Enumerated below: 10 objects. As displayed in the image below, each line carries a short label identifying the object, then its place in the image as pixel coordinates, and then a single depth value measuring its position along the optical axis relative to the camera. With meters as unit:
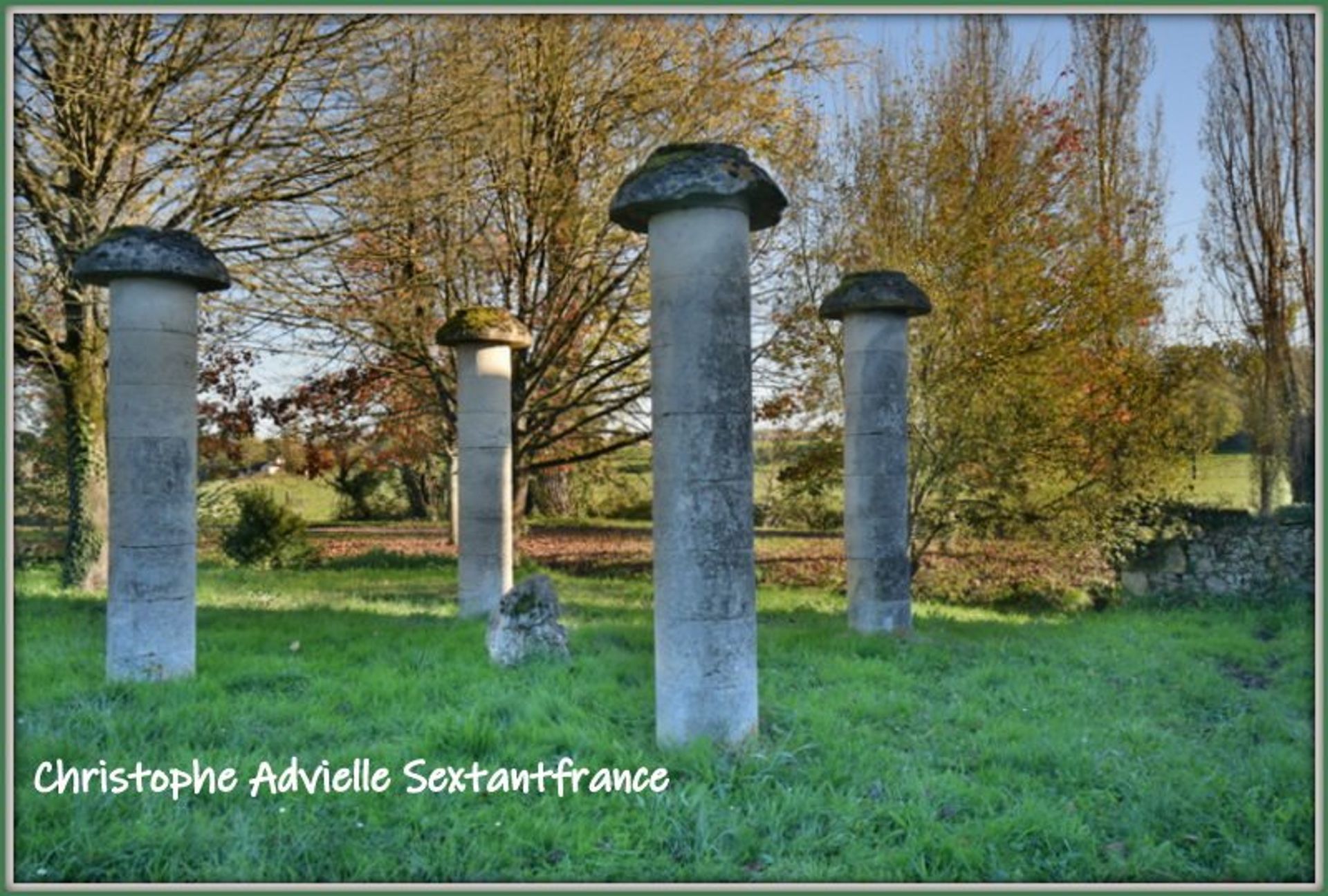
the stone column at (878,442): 8.93
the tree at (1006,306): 11.77
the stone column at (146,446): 6.64
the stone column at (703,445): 5.29
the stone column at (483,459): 9.91
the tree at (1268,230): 12.83
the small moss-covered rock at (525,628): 7.14
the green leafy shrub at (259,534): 14.91
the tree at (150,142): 9.31
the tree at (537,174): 11.16
